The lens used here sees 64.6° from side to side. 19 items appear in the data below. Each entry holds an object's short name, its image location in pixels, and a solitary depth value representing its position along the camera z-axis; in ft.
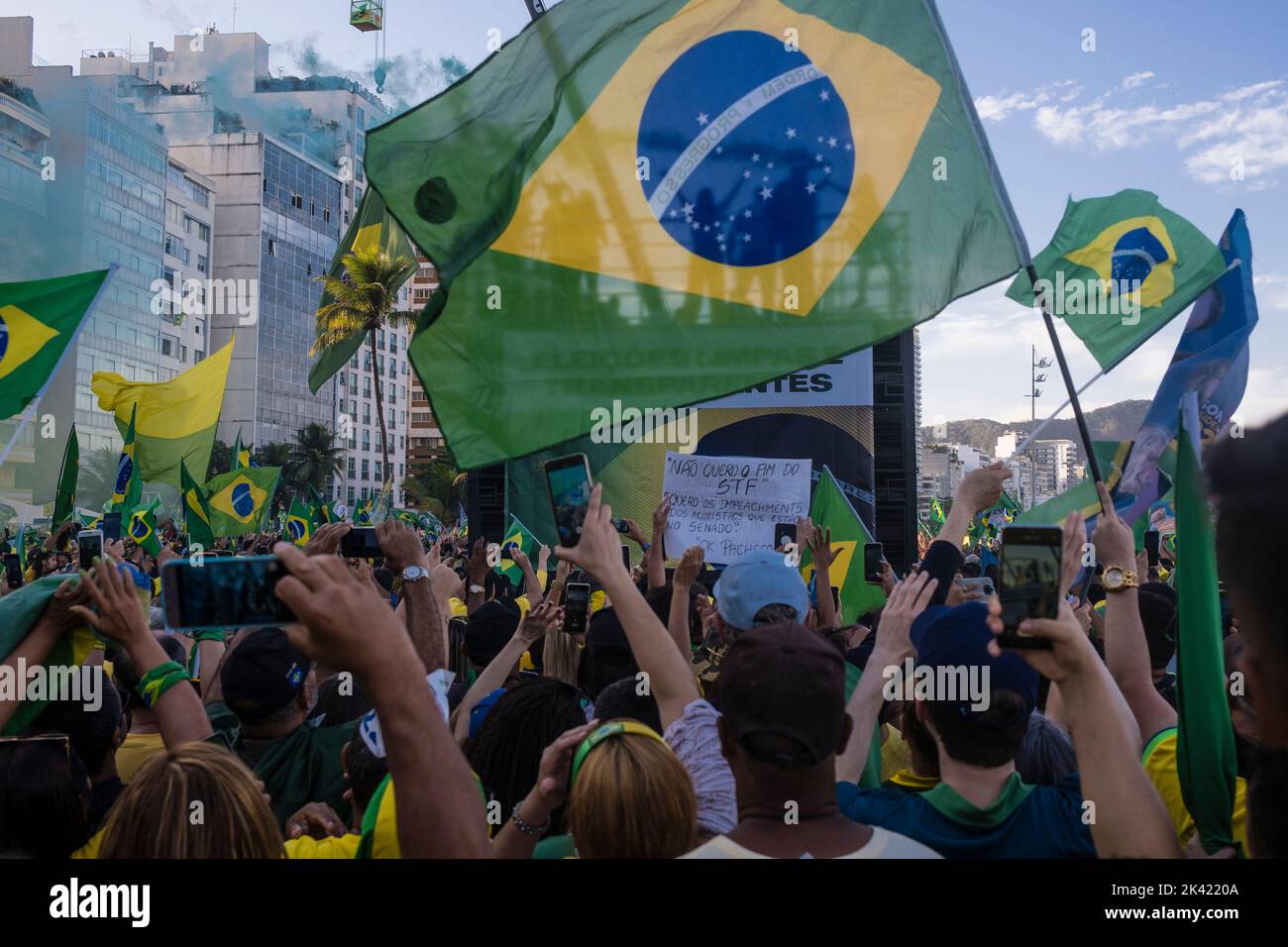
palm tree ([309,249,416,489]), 123.13
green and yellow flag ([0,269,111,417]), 24.66
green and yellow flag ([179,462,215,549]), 39.99
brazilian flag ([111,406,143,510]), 39.34
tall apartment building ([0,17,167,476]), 206.39
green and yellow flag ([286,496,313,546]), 49.40
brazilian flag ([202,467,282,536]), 50.34
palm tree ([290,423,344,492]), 245.24
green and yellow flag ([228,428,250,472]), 55.59
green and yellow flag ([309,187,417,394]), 24.58
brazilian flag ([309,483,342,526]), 56.13
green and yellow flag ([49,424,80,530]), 32.07
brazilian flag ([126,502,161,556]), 39.22
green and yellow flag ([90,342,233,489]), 42.96
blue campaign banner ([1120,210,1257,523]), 25.82
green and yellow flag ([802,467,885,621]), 23.57
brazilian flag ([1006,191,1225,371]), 27.58
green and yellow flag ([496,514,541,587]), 37.27
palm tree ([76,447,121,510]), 213.46
